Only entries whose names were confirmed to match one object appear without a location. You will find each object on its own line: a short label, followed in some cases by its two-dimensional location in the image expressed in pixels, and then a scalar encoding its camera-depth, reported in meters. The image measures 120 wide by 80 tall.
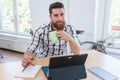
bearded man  1.98
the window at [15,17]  4.57
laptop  1.35
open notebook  1.52
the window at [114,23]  3.22
